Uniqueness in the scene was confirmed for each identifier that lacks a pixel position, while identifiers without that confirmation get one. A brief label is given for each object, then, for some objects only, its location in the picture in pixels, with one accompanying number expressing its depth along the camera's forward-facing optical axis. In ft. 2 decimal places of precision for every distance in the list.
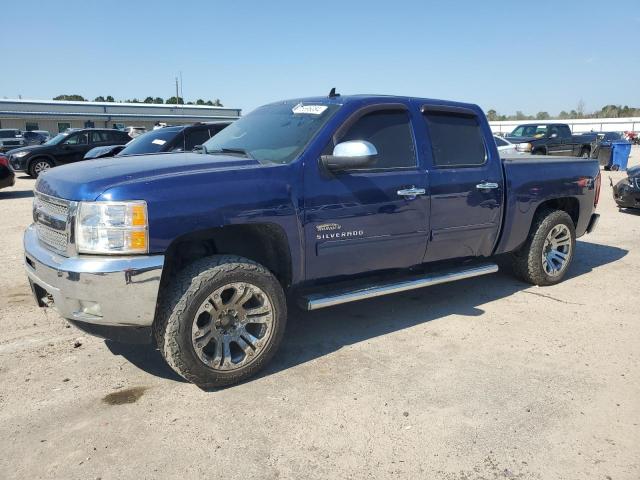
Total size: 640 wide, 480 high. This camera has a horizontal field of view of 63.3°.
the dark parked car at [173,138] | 28.32
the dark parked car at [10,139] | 94.61
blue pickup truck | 9.89
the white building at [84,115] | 160.35
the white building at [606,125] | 197.30
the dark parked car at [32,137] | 101.93
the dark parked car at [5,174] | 40.24
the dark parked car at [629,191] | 33.76
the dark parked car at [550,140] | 59.67
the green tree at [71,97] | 303.48
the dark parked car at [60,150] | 53.93
